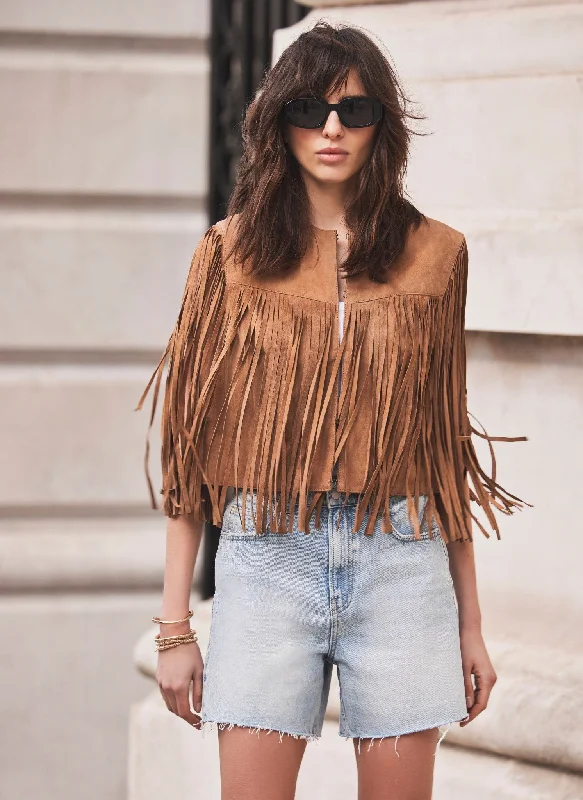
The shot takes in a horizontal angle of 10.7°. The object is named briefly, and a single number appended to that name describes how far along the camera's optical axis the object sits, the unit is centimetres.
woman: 464
